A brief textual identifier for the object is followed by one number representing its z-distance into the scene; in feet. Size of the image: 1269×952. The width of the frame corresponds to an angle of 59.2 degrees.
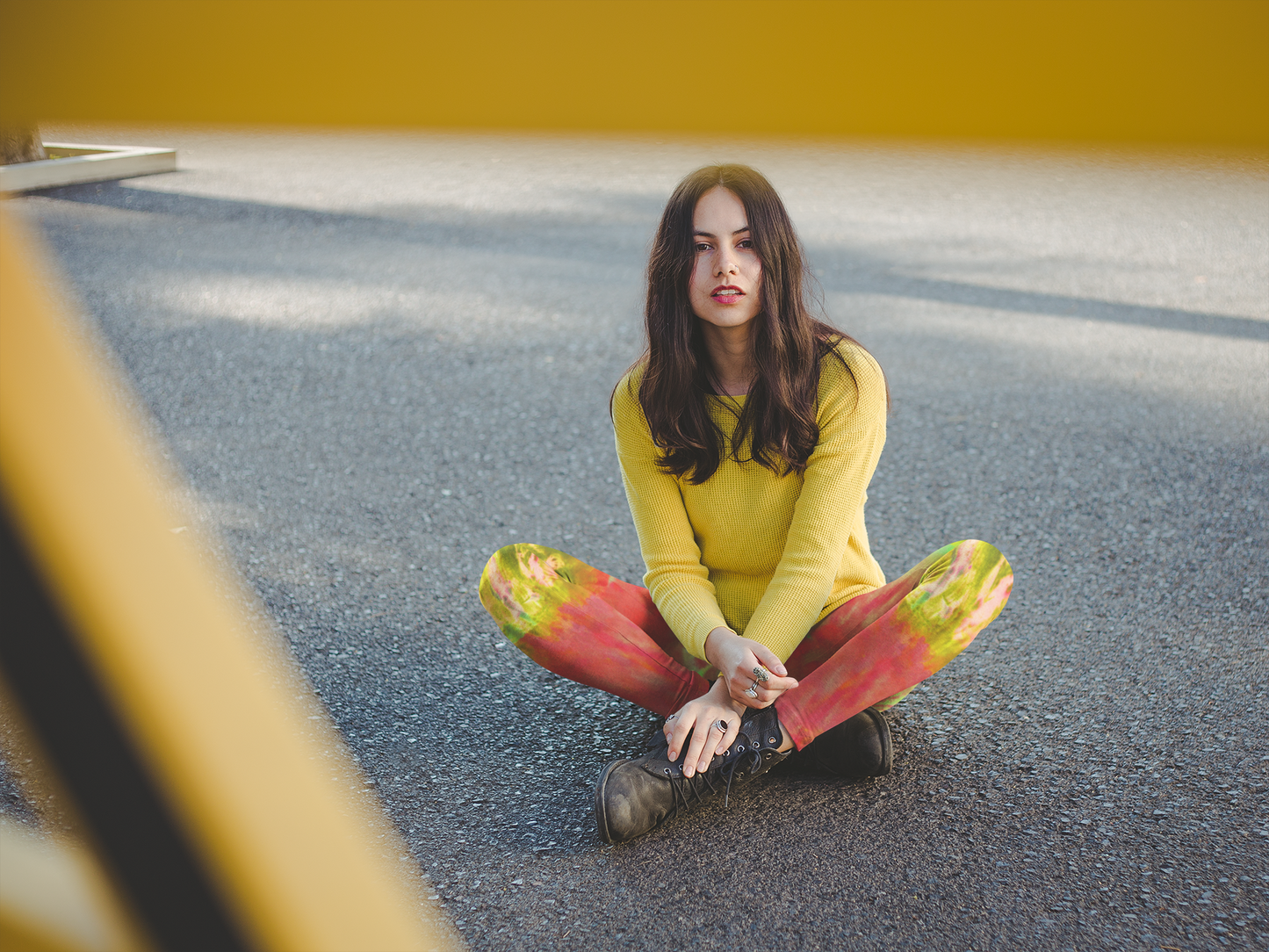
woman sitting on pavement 6.64
